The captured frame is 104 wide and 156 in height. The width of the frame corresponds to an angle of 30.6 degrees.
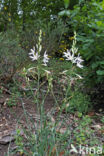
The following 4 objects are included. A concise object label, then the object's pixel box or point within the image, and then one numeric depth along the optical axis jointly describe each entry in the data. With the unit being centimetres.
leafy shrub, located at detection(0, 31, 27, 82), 370
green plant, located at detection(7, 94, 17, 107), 310
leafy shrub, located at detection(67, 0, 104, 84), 260
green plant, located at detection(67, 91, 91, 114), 317
